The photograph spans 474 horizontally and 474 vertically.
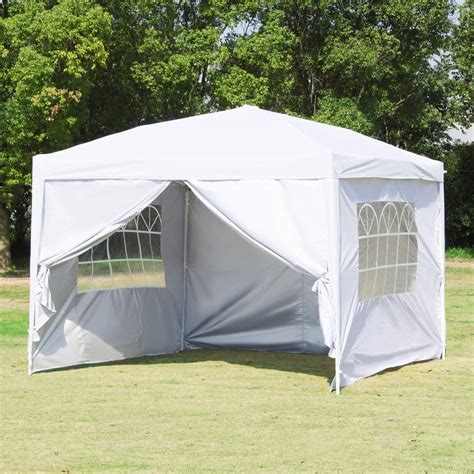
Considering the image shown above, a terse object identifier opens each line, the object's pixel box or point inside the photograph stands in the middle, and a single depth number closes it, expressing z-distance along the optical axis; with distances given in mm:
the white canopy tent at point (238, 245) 13944
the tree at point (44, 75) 34871
